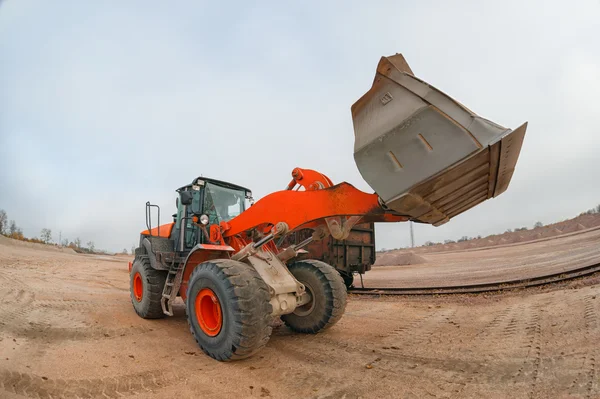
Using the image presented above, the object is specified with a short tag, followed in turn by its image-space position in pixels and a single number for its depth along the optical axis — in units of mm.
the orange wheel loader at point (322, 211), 2912
